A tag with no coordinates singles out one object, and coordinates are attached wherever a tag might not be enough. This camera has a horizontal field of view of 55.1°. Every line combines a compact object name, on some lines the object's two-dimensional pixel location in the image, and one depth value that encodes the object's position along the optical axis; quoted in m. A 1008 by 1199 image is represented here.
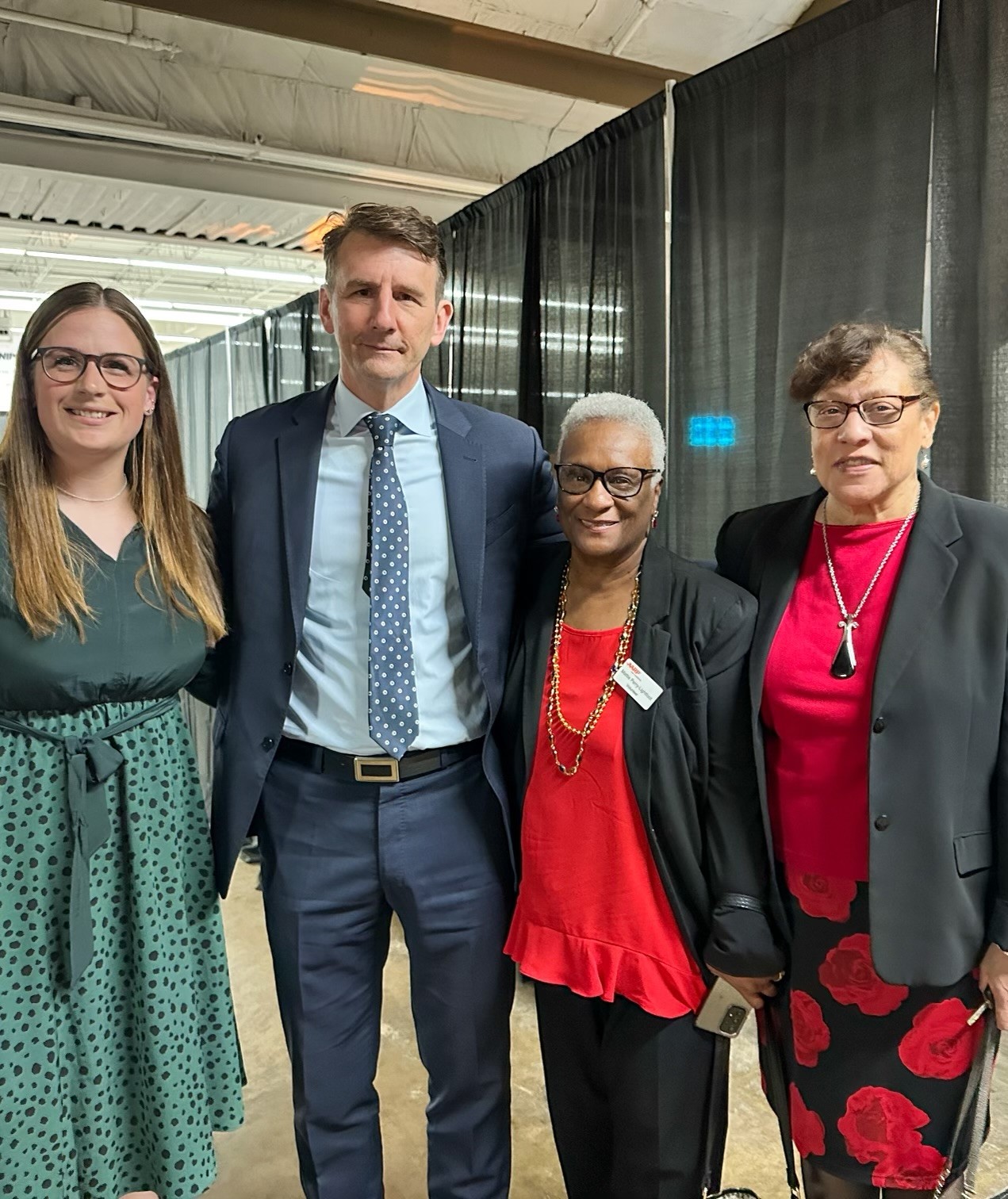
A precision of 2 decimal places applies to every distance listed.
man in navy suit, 1.73
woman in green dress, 1.56
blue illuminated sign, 2.70
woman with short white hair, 1.56
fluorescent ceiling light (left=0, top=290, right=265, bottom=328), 6.29
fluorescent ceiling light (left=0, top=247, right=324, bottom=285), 5.33
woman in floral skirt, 1.43
